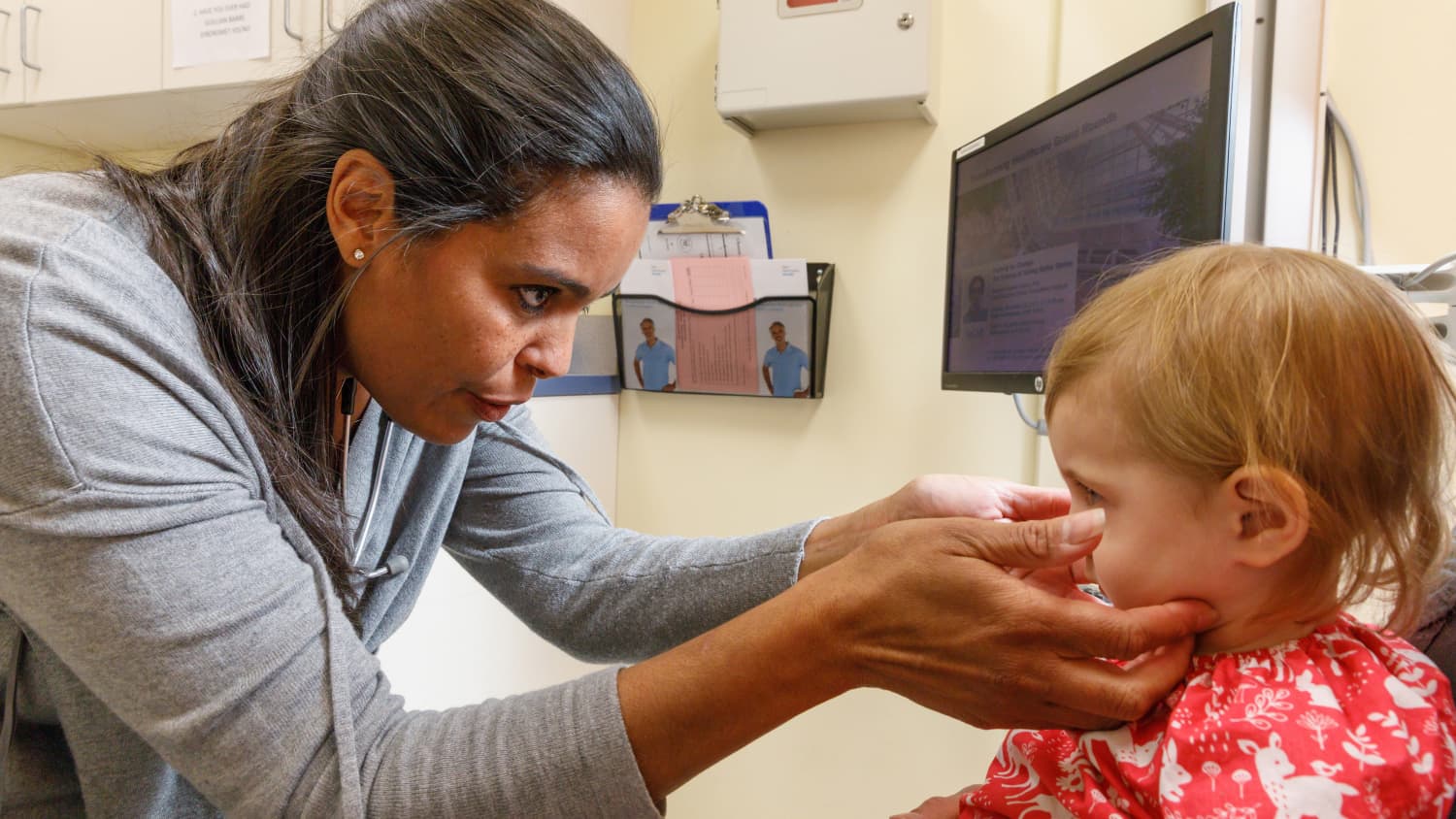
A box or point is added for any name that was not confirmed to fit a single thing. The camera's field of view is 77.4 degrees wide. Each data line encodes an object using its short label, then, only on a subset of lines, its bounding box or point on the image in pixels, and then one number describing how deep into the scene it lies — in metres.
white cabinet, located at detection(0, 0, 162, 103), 1.52
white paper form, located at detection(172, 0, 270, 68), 1.44
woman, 0.58
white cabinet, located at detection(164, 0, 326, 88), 1.41
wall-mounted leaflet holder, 1.61
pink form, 1.65
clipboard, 1.63
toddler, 0.52
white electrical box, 1.45
